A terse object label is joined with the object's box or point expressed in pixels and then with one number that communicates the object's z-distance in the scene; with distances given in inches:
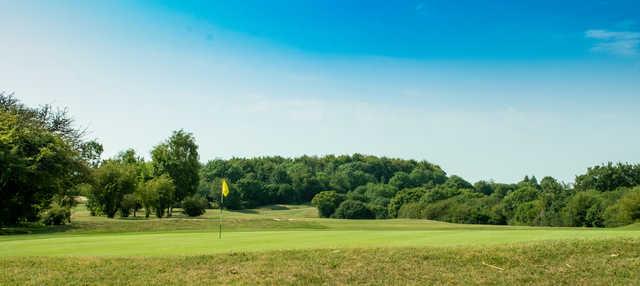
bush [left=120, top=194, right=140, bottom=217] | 2018.9
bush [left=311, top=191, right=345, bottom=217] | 3137.3
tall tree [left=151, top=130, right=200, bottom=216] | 2349.9
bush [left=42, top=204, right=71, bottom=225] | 1636.3
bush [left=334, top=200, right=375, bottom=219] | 2947.8
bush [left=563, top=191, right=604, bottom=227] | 2330.5
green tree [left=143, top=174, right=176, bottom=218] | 2054.6
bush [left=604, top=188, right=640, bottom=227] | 1978.3
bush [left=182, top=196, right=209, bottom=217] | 2221.9
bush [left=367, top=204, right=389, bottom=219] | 3180.4
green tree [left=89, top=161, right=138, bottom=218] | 1958.7
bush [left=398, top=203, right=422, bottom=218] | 3133.9
